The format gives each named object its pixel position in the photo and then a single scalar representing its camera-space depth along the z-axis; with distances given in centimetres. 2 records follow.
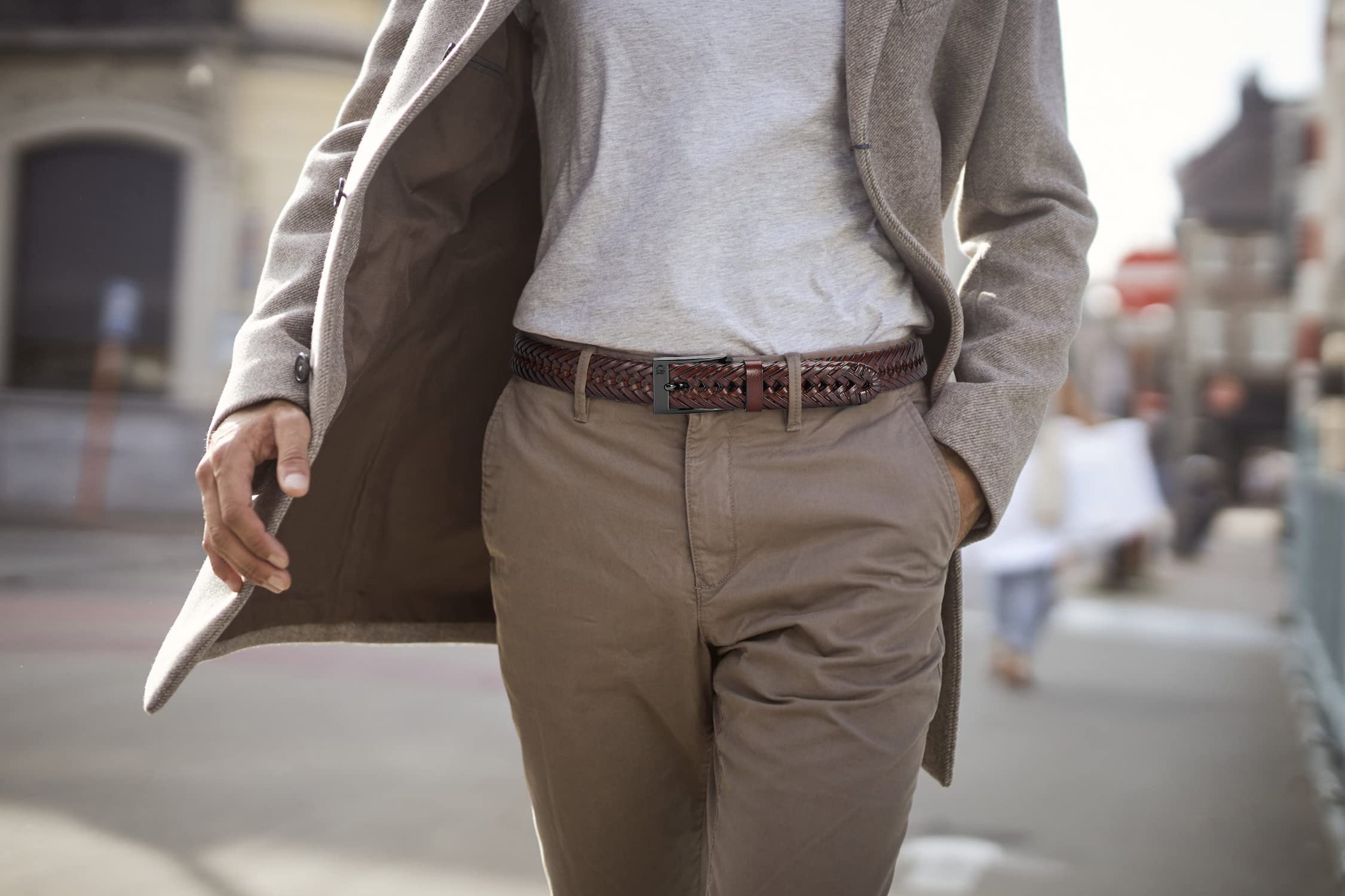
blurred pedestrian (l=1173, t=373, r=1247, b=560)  1540
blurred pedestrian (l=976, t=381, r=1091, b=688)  614
